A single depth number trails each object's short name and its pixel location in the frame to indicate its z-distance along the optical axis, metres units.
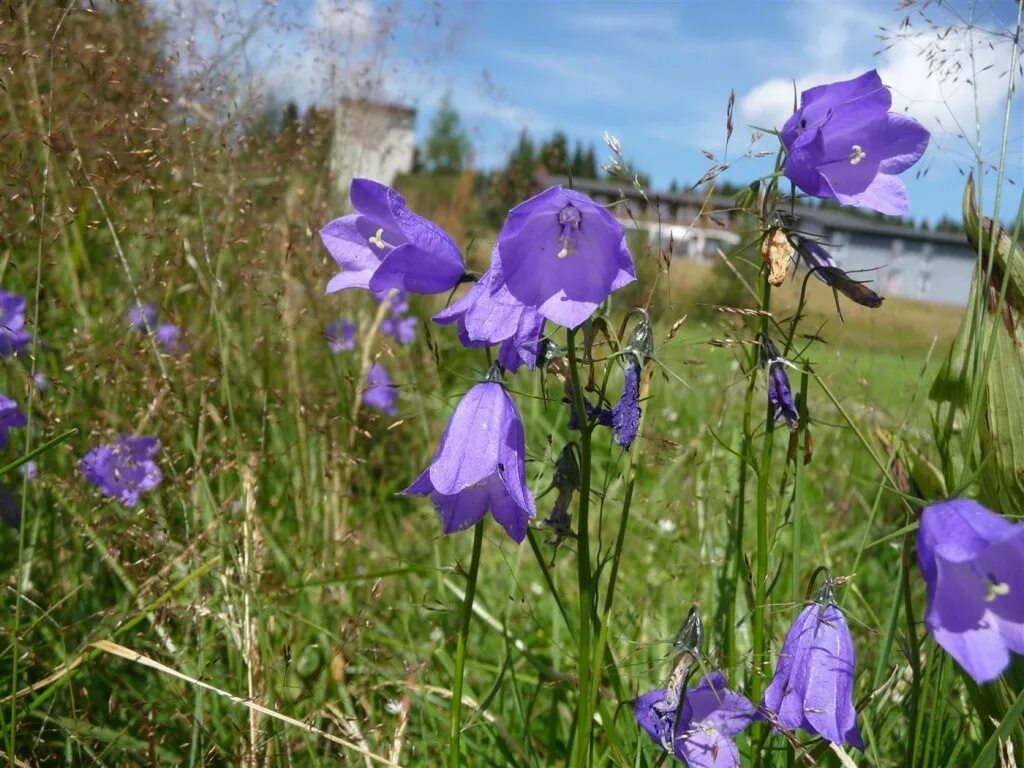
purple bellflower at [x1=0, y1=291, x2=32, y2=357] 0.27
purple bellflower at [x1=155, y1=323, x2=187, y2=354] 0.30
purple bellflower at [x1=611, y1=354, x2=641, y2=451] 0.14
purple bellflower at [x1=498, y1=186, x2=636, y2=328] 0.13
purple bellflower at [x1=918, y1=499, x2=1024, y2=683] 0.11
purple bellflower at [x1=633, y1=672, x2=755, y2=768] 0.15
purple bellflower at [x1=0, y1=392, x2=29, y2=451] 0.21
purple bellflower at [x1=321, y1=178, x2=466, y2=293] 0.14
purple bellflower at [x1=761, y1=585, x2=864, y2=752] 0.14
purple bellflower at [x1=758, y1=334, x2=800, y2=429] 0.15
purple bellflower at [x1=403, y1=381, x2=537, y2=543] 0.14
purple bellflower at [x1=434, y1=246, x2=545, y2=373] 0.13
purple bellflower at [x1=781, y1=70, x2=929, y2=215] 0.14
